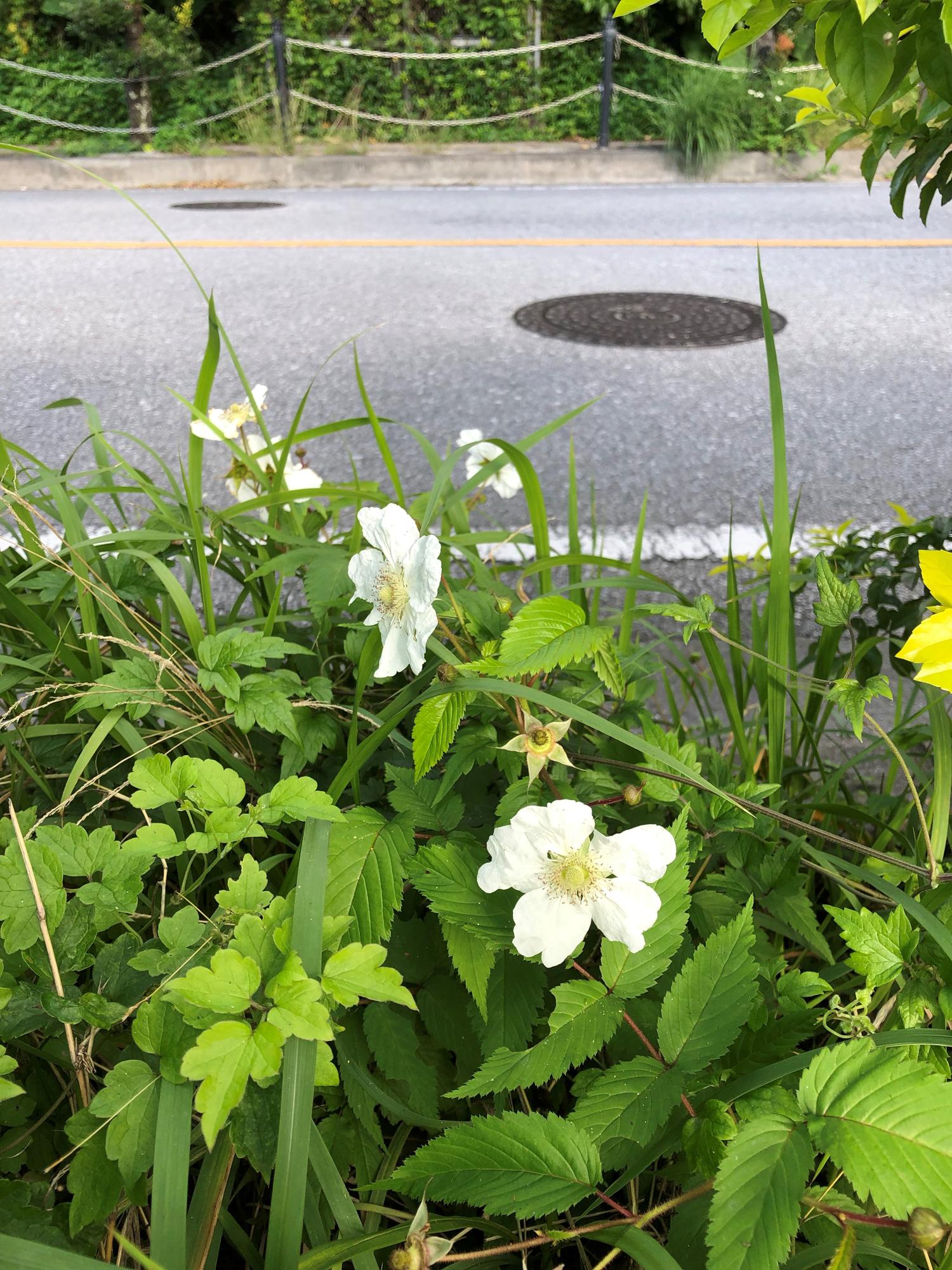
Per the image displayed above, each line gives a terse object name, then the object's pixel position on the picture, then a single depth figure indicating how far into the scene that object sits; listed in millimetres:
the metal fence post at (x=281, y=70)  9281
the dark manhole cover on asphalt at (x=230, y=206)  7172
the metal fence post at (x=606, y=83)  8916
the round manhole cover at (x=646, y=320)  3916
